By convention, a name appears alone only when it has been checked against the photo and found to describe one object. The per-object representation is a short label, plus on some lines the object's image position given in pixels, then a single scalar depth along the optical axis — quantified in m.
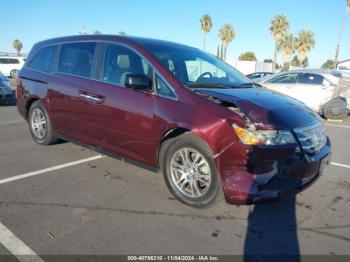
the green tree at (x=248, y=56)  78.50
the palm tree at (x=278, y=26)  52.28
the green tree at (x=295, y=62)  82.31
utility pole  36.56
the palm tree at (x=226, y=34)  59.41
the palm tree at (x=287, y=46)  57.38
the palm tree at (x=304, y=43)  54.41
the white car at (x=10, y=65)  30.92
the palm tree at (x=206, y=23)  59.88
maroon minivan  3.43
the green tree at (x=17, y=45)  82.46
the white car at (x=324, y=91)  10.56
